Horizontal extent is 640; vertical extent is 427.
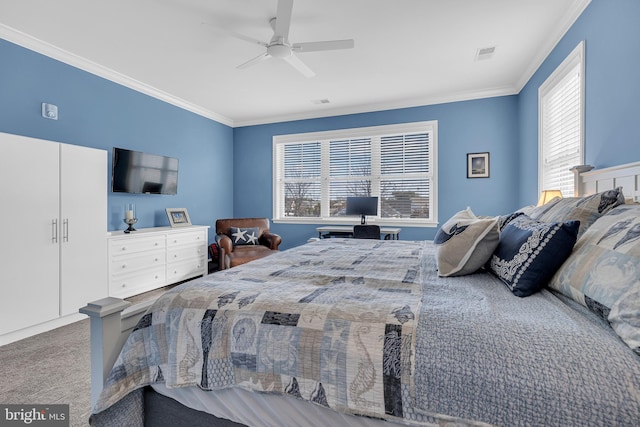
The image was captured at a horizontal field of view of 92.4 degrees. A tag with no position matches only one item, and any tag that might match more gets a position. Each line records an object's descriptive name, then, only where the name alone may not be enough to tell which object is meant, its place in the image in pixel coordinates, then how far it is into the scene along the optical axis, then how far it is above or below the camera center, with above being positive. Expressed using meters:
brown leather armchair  4.22 -0.51
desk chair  4.30 -0.30
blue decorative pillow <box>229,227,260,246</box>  4.65 -0.40
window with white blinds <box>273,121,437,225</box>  4.79 +0.64
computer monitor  4.80 +0.07
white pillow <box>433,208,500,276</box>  1.52 -0.19
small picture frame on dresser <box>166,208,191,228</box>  4.48 -0.11
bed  0.73 -0.39
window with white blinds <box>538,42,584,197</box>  2.58 +0.84
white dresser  3.42 -0.61
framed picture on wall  4.39 +0.66
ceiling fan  2.37 +1.40
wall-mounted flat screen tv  3.71 +0.48
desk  4.49 -0.32
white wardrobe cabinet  2.52 -0.22
